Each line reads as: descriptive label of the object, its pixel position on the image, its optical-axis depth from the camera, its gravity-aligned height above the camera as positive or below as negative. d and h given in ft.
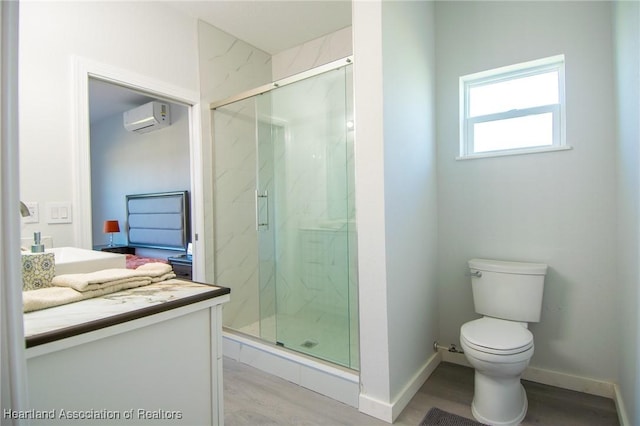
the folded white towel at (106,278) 3.22 -0.68
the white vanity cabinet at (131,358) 2.43 -1.28
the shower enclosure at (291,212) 7.45 -0.03
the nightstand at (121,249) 15.10 -1.66
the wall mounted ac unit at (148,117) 12.84 +3.96
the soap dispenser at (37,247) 3.58 -0.35
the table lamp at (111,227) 14.73 -0.58
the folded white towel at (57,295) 2.77 -0.76
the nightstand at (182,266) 11.55 -1.93
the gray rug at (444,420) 5.39 -3.60
